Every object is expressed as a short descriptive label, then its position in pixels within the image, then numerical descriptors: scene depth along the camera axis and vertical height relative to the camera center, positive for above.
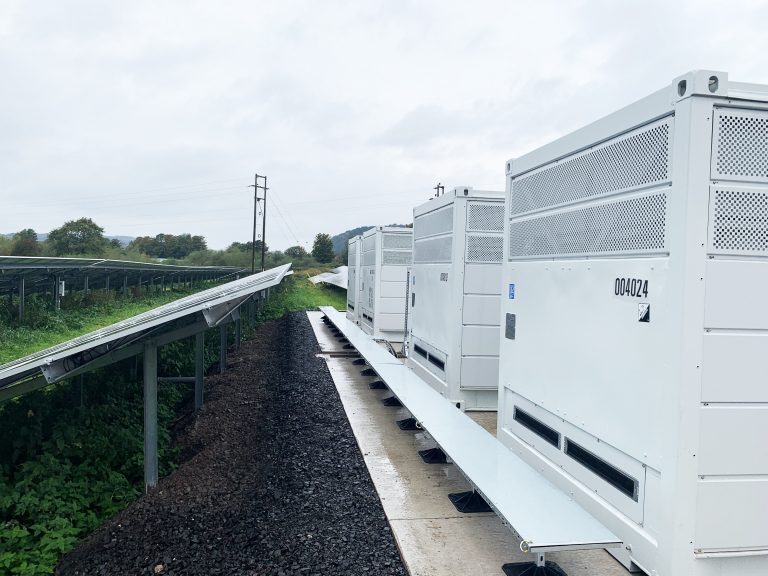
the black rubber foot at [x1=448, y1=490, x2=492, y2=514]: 4.64 -1.78
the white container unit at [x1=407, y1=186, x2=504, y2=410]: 7.04 -0.21
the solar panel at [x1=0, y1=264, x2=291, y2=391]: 4.32 -0.60
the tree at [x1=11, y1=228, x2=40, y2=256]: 50.43 +1.47
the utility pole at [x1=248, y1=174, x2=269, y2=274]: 42.78 +4.87
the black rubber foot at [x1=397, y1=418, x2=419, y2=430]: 7.07 -1.78
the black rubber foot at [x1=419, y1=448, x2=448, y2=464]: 5.79 -1.78
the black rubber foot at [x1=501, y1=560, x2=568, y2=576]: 3.47 -1.73
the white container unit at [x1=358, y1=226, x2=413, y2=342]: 13.34 -0.12
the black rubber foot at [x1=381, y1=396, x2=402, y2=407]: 8.37 -1.80
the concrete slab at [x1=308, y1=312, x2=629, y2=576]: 3.74 -1.82
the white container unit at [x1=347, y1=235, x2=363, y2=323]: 17.11 -0.05
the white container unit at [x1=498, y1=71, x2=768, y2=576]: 2.83 -0.24
